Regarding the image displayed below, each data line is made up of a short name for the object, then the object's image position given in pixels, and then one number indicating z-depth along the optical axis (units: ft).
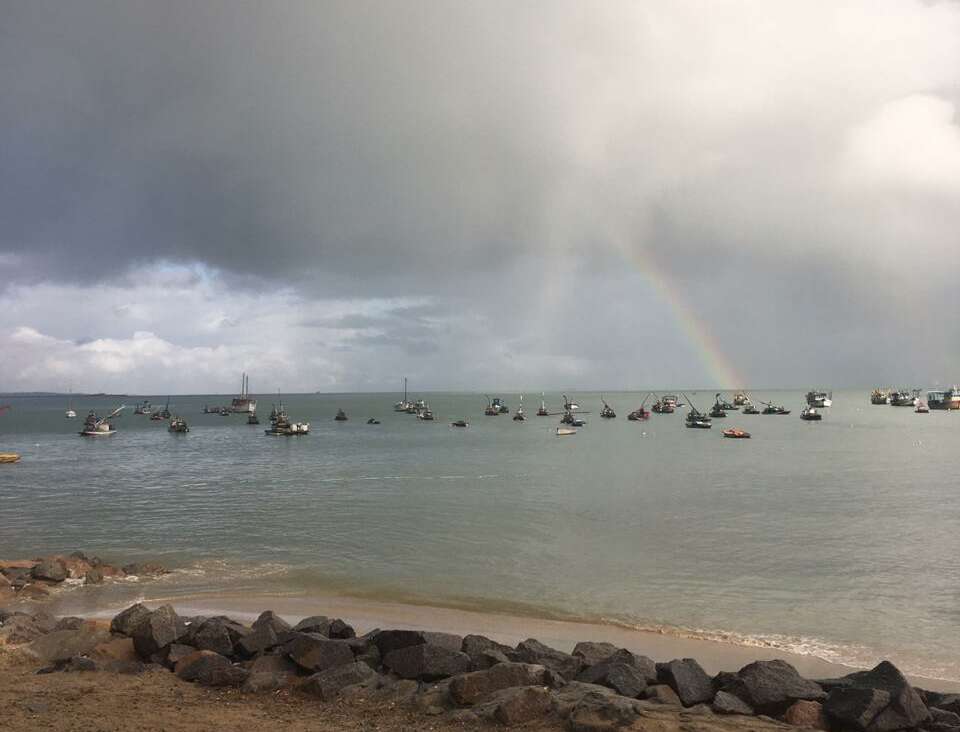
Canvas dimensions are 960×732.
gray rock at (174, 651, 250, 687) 37.93
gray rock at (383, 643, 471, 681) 38.65
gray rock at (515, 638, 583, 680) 40.93
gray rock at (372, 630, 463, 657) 41.50
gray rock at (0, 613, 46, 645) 44.60
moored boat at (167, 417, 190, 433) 385.09
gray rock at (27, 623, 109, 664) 42.17
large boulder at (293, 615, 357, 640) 47.59
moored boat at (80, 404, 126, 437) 373.07
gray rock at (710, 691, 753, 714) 33.94
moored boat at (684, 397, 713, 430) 413.59
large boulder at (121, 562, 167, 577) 78.07
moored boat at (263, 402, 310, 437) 364.38
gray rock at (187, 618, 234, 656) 43.11
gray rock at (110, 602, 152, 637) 46.11
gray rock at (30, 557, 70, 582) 72.23
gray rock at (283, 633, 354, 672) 40.01
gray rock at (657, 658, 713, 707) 36.42
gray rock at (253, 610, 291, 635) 44.78
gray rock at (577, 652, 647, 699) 37.09
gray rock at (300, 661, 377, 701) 36.27
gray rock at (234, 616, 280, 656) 43.32
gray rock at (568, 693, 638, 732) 29.40
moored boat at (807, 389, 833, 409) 625.82
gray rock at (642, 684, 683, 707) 35.81
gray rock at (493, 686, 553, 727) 31.13
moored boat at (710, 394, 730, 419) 522.88
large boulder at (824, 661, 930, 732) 32.96
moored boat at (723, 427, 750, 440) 337.72
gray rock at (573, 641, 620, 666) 42.60
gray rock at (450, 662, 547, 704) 34.35
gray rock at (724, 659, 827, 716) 35.12
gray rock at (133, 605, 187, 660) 42.96
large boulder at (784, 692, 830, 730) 33.78
